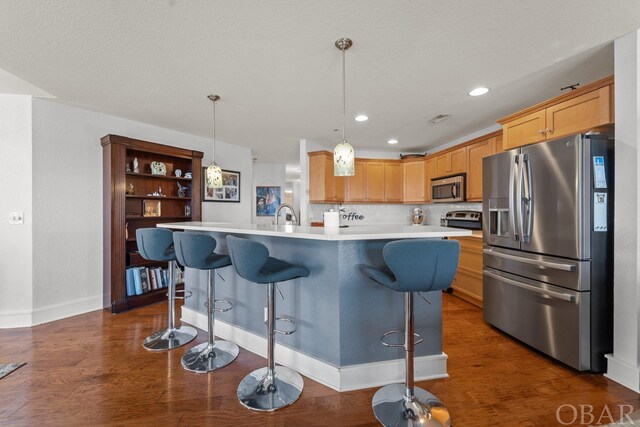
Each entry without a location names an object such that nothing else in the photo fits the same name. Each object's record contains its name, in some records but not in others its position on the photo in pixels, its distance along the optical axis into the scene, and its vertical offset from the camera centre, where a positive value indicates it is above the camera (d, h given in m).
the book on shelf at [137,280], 3.43 -0.81
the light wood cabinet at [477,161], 3.61 +0.72
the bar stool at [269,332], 1.65 -0.77
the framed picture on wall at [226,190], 4.68 +0.40
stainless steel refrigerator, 2.00 -0.27
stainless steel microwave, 4.08 +0.36
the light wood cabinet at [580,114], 2.07 +0.79
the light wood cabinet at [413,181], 5.04 +0.58
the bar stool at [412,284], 1.43 -0.38
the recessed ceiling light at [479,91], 2.67 +1.18
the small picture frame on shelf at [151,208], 3.74 +0.08
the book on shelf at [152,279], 3.57 -0.84
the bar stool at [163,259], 2.39 -0.44
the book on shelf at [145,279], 3.48 -0.81
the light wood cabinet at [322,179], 4.62 +0.57
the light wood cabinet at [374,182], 5.11 +0.56
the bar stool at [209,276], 2.06 -0.51
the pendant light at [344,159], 2.14 +0.42
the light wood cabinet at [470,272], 3.38 -0.75
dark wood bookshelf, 3.27 +0.20
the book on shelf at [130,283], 3.37 -0.84
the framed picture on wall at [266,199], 7.07 +0.36
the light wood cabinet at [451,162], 4.12 +0.78
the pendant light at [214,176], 3.04 +0.41
